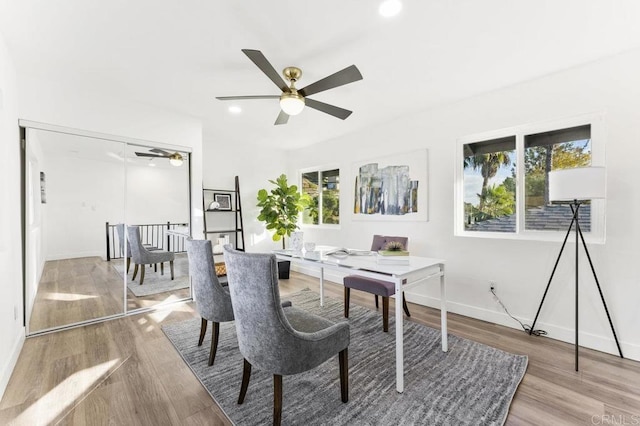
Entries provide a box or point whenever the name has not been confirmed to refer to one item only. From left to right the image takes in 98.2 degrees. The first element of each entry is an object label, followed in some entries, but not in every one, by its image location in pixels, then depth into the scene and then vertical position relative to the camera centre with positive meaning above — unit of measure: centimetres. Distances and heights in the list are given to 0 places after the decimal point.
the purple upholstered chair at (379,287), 275 -81
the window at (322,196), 498 +26
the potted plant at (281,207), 490 +5
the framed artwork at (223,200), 491 +17
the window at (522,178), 258 +35
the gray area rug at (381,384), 166 -123
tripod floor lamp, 211 +17
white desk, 187 -46
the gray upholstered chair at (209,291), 214 -64
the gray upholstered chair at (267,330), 143 -66
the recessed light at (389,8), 172 +129
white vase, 285 -34
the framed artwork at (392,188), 364 +31
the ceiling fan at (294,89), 193 +97
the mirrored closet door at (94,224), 278 -16
